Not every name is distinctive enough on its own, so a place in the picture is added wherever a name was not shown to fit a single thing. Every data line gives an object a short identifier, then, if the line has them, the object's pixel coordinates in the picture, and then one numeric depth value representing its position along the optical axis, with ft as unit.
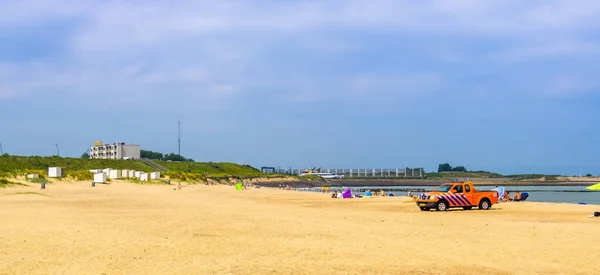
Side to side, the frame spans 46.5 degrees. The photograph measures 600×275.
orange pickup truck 106.42
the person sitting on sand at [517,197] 150.88
